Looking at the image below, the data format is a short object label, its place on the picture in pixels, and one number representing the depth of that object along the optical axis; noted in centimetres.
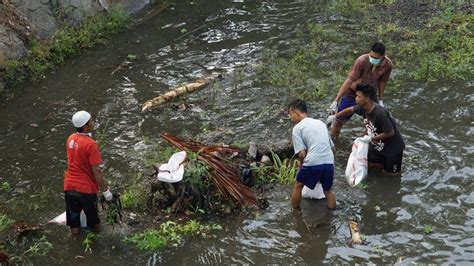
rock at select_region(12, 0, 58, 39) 1381
